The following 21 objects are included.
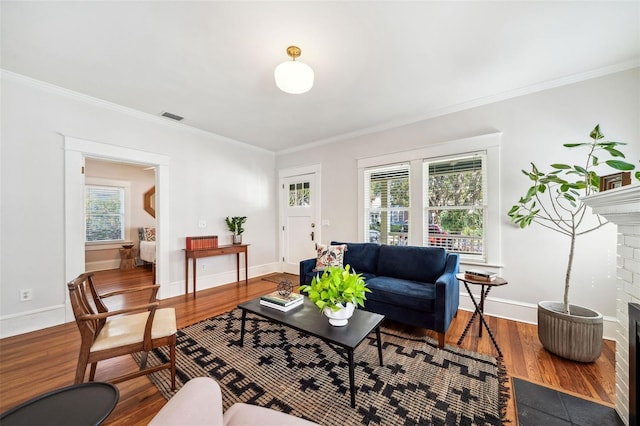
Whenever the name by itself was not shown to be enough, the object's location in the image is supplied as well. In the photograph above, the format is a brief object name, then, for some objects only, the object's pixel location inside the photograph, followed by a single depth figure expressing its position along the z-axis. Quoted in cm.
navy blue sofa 226
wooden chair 148
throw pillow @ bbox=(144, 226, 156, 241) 591
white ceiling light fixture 201
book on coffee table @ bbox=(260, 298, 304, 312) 211
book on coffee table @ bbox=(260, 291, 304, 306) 214
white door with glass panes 479
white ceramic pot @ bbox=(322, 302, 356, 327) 180
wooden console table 377
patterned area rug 150
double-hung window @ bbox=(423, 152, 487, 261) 308
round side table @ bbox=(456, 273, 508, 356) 214
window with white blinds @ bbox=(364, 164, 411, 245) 371
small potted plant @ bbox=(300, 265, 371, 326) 174
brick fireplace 132
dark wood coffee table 159
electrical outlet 257
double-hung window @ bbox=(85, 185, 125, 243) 540
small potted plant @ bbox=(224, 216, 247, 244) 443
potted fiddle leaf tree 195
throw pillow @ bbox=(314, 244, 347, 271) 330
